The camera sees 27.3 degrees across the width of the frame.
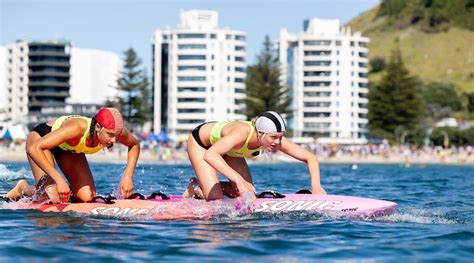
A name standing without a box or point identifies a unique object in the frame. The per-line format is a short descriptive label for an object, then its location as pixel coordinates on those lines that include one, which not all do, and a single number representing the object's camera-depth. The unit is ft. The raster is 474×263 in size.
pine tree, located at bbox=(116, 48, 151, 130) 362.74
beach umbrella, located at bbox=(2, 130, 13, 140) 291.36
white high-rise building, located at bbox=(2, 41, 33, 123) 478.18
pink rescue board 44.80
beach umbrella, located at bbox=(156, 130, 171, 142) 329.17
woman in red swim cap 44.39
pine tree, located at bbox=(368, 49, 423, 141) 360.07
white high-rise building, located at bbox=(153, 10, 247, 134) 458.91
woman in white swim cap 43.98
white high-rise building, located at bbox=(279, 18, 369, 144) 458.91
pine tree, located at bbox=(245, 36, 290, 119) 341.62
